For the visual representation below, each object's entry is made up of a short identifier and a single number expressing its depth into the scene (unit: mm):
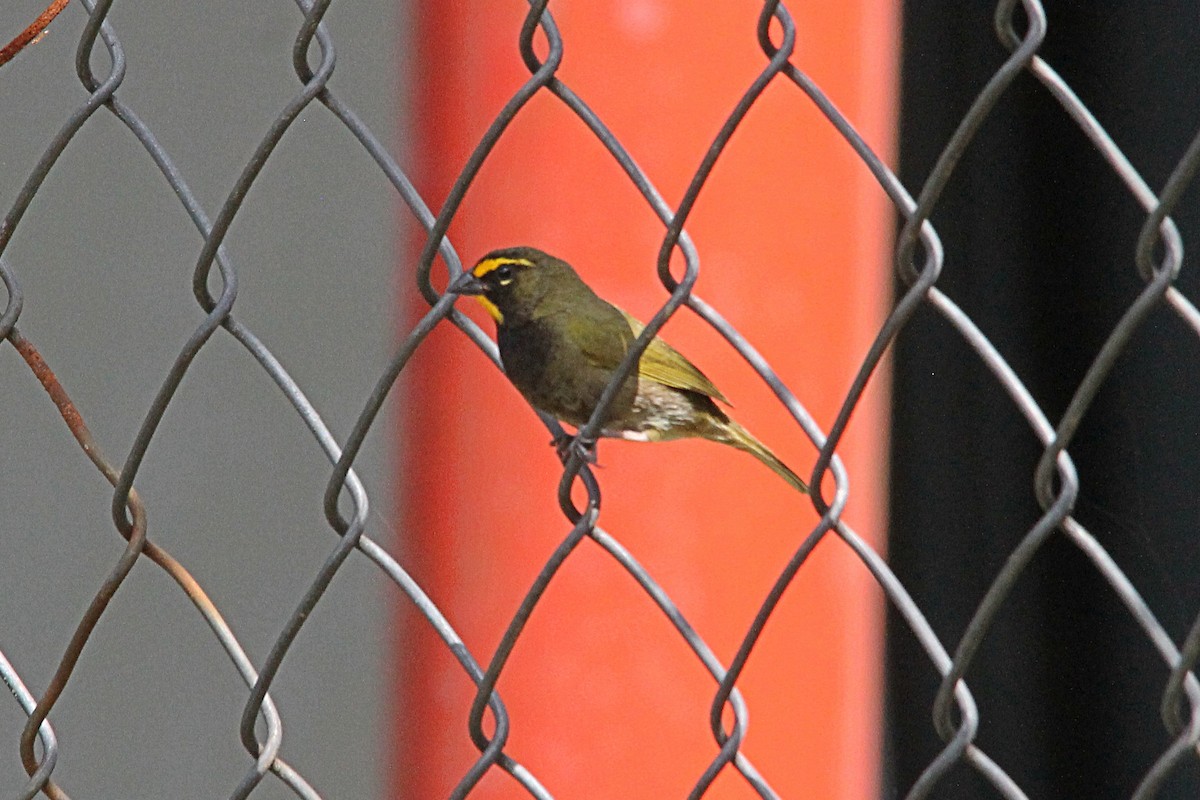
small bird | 4602
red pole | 7086
